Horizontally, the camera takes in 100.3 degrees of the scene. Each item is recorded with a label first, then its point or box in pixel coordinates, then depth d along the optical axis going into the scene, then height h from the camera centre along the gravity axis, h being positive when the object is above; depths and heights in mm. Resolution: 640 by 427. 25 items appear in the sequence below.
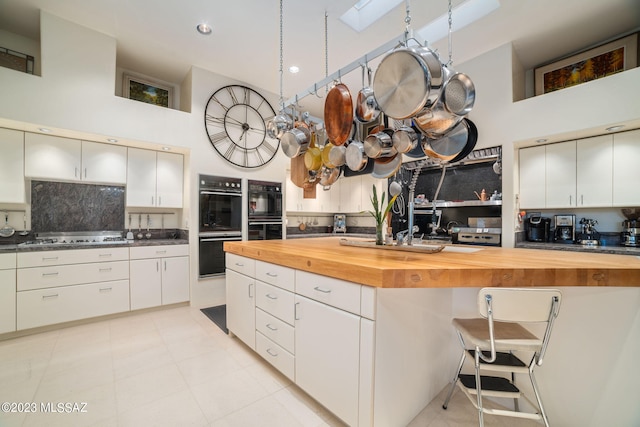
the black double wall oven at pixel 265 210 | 3957 +55
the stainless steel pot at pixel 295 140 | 2316 +645
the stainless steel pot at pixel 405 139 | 1933 +548
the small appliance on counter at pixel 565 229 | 3025 -170
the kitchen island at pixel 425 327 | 1171 -601
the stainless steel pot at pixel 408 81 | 1357 +702
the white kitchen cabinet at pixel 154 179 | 3389 +463
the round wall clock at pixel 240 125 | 3699 +1276
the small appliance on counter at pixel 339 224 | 5422 -210
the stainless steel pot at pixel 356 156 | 2117 +461
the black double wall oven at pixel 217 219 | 3547 -75
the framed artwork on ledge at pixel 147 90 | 3534 +1703
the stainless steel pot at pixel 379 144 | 1985 +520
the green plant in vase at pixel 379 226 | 2068 -95
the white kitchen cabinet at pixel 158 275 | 3184 -766
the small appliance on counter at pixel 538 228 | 3154 -169
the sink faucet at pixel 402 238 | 1999 -185
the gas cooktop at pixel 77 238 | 2994 -306
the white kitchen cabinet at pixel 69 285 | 2605 -755
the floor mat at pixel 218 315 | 2897 -1222
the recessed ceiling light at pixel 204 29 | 2710 +1911
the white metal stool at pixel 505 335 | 1150 -611
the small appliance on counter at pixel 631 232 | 2648 -187
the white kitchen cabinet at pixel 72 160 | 2836 +614
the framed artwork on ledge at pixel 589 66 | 2664 +1617
